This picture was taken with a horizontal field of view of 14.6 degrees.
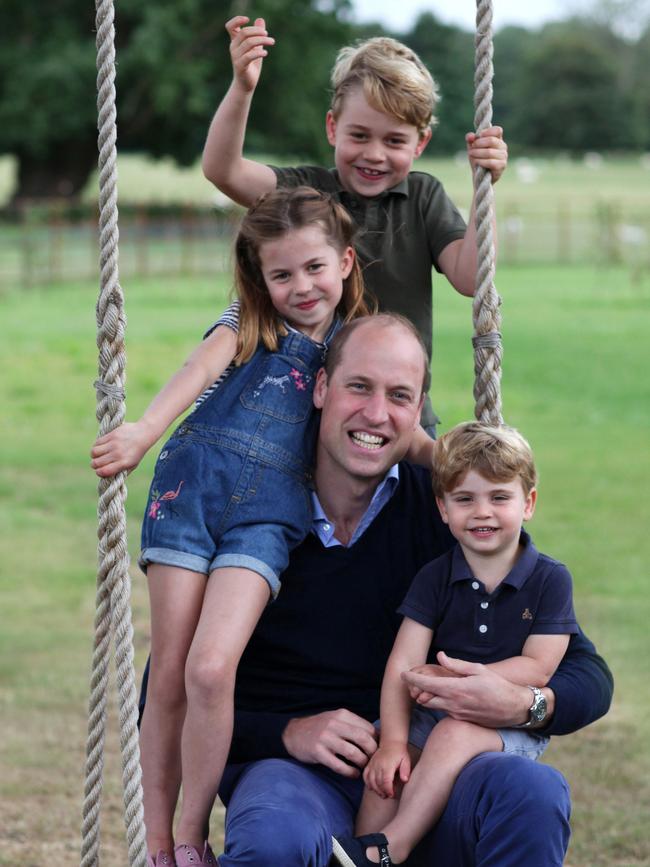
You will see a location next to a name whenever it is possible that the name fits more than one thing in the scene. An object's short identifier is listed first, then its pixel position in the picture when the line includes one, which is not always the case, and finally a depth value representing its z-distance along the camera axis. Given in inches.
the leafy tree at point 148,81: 2524.8
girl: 216.1
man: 200.5
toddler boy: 211.0
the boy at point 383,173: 253.7
